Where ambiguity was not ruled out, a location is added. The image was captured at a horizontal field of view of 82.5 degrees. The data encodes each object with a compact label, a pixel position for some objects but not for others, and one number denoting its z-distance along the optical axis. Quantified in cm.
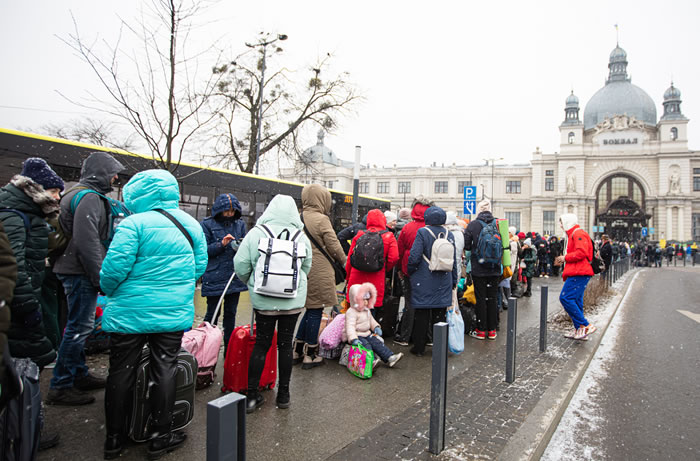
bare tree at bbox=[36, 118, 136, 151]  1079
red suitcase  376
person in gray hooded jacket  354
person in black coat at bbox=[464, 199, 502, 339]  613
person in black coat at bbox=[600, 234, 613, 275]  1484
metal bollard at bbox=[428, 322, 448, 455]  294
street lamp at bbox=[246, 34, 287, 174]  1631
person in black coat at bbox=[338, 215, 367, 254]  673
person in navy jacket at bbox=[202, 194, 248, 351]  469
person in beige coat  451
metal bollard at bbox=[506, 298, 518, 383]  444
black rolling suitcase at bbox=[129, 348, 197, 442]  288
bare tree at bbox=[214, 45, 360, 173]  2006
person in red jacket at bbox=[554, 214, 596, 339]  621
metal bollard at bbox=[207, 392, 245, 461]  152
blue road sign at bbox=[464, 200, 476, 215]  1222
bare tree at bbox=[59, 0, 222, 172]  638
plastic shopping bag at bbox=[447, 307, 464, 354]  527
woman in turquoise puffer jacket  275
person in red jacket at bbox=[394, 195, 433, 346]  587
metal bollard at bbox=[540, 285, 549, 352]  570
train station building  5800
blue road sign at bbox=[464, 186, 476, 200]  1230
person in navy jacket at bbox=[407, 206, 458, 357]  523
